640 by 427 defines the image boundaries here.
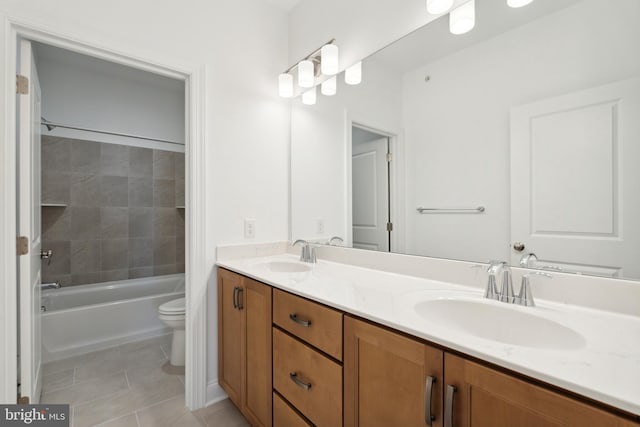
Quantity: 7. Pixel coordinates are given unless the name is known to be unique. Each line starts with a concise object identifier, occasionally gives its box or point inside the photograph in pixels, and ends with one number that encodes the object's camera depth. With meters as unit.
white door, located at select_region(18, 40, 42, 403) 1.36
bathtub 2.26
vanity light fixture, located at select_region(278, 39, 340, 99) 1.74
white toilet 2.15
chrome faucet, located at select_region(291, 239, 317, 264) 1.82
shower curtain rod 2.58
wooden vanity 0.56
